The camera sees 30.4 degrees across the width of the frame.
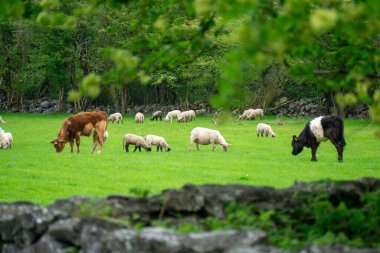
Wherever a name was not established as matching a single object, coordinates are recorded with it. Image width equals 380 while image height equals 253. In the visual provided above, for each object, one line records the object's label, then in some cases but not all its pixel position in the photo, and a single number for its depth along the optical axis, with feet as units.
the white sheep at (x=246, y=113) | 221.46
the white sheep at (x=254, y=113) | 221.52
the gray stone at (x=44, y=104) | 294.87
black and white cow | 94.68
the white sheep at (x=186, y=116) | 210.47
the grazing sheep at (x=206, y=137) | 114.62
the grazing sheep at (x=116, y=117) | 207.92
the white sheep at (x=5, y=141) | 118.32
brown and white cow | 108.88
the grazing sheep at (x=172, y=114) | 215.72
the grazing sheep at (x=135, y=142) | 113.35
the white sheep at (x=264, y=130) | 148.77
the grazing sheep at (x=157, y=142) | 116.88
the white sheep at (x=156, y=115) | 226.17
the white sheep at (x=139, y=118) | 206.39
